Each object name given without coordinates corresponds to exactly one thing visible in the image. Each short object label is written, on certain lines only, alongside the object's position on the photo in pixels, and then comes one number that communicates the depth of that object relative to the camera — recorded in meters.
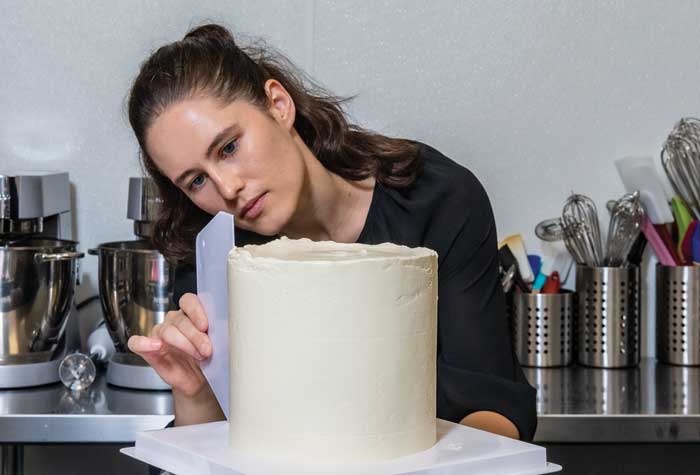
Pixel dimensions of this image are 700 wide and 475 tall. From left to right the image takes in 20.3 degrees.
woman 2.82
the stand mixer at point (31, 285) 3.25
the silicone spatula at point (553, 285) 3.48
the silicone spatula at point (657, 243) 3.50
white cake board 1.85
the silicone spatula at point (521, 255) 3.48
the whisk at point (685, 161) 3.50
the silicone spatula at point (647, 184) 3.48
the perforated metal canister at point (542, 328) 3.45
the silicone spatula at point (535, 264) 3.53
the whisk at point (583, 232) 3.48
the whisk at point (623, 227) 3.47
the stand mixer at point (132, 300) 3.28
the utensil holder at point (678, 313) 3.45
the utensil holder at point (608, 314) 3.46
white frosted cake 1.86
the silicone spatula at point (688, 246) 3.47
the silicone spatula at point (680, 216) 3.50
